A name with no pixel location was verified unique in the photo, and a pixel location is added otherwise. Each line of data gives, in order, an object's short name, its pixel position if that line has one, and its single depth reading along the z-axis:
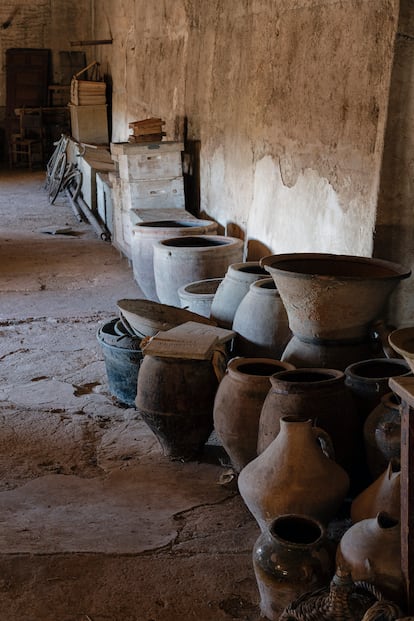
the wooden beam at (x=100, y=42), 14.71
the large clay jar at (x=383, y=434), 3.30
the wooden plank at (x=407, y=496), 2.55
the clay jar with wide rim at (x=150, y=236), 6.78
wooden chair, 17.53
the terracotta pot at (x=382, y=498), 2.90
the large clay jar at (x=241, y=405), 3.73
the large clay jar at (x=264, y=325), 4.55
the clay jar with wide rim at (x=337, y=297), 3.72
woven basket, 2.46
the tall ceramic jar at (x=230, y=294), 4.99
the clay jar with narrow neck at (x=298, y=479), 3.10
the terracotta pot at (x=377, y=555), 2.64
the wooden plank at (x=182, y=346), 4.04
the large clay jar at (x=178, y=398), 4.07
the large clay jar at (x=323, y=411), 3.43
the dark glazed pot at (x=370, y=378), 3.60
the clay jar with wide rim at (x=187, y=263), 6.01
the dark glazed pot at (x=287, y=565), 2.75
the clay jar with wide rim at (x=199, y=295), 5.38
